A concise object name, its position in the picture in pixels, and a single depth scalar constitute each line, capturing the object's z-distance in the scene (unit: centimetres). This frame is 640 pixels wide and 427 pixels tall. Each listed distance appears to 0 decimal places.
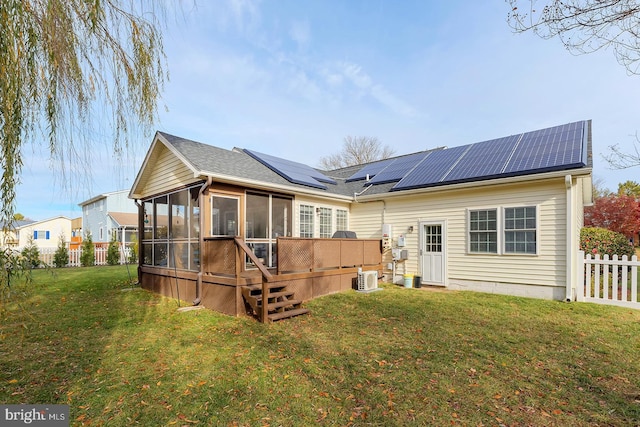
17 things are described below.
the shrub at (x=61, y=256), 1550
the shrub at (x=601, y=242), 934
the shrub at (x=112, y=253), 1661
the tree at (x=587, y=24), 323
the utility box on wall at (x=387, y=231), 1041
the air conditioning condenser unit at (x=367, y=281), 898
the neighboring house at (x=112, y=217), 2252
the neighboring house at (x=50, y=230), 3123
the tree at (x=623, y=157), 430
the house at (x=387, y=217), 741
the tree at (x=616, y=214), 1656
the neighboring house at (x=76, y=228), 3020
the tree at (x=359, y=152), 3241
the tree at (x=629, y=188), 1892
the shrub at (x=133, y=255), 1711
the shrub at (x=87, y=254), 1595
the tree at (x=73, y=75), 236
